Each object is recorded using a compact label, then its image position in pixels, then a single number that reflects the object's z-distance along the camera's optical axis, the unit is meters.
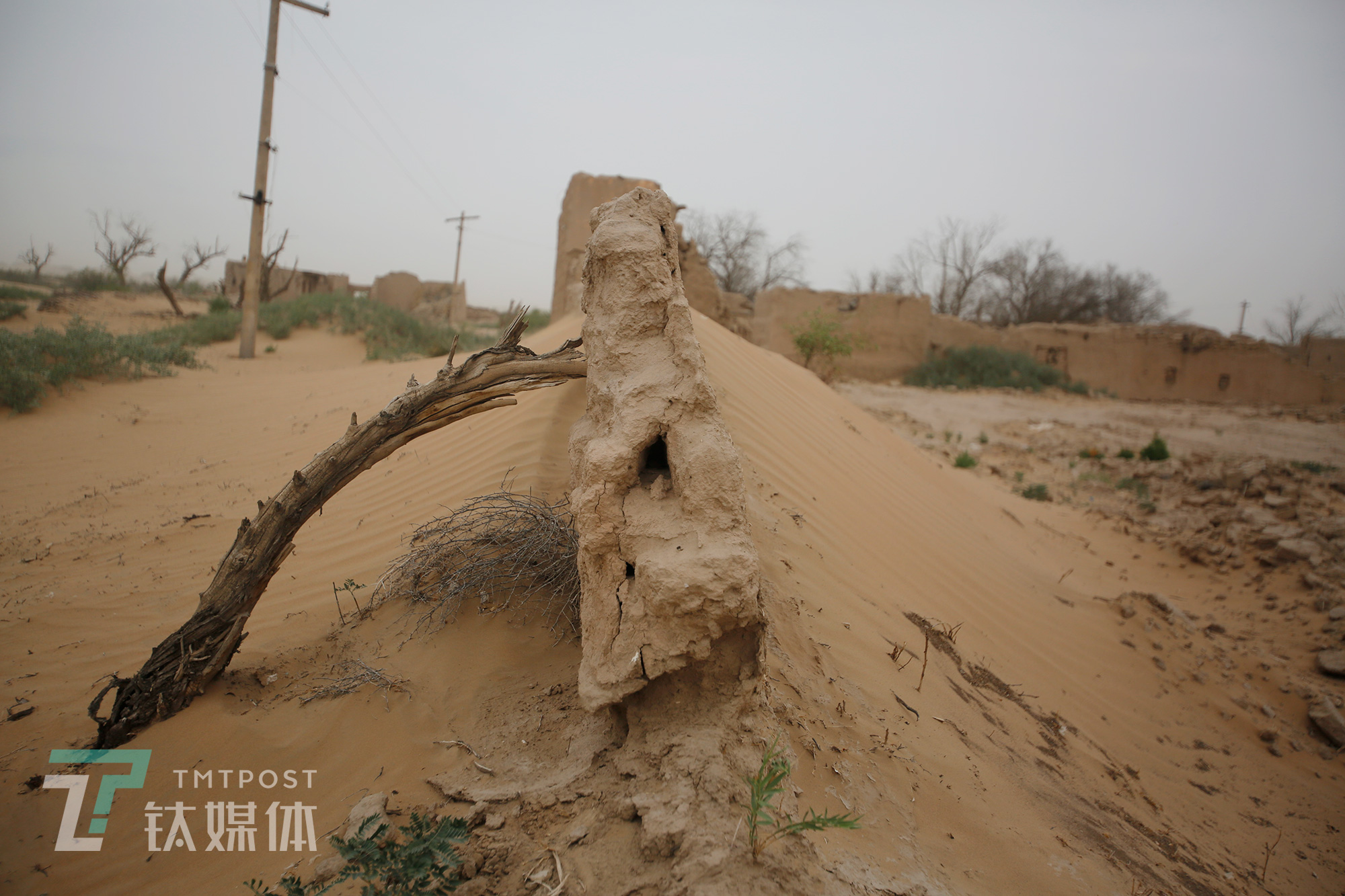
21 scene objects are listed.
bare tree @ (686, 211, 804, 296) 25.98
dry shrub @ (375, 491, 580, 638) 2.77
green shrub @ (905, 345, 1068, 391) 16.61
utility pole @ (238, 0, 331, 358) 11.65
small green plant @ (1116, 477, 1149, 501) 8.74
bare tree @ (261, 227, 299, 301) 16.88
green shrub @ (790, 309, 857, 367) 12.81
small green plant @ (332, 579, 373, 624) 3.03
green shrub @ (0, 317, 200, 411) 7.02
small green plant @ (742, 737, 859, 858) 1.43
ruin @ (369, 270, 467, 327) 21.36
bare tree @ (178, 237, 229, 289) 19.55
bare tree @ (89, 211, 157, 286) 22.36
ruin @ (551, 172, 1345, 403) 16.80
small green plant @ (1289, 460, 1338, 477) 8.23
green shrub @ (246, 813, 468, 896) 1.49
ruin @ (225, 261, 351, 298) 18.98
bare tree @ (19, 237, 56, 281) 25.34
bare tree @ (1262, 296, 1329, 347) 27.20
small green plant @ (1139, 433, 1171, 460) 9.86
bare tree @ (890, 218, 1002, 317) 28.53
